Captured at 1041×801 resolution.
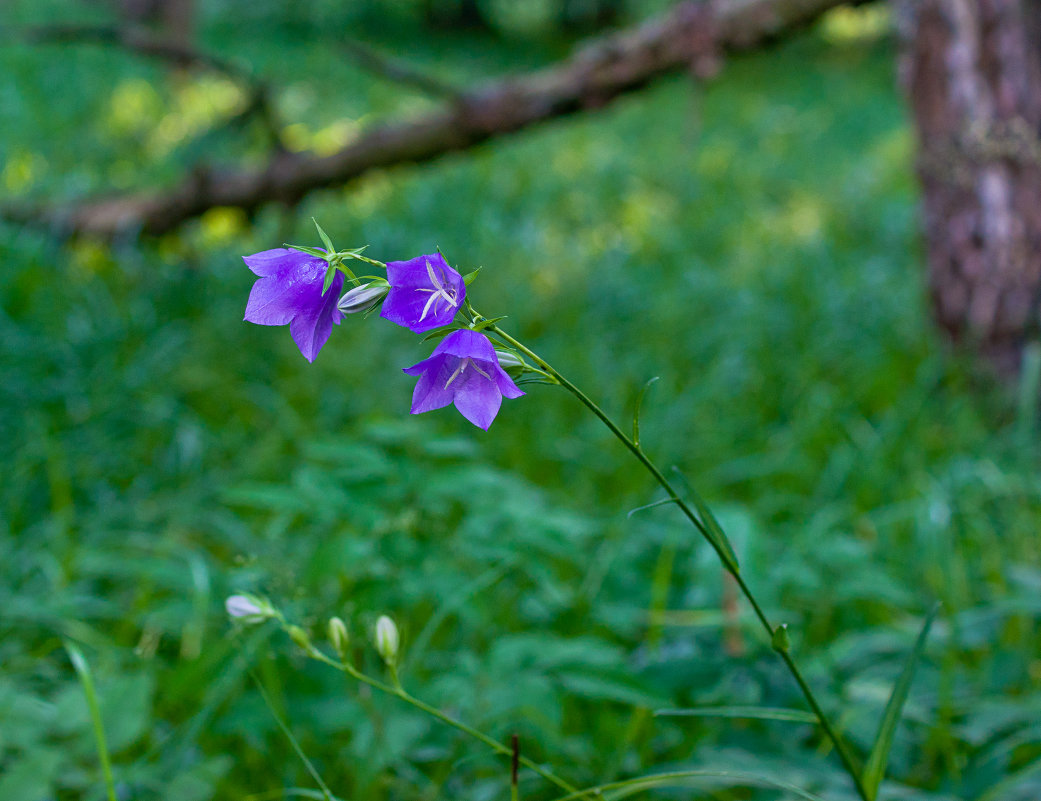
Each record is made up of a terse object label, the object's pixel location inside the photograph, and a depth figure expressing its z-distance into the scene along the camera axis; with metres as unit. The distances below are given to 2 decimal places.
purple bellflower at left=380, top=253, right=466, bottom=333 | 1.19
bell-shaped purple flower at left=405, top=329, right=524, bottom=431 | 1.20
